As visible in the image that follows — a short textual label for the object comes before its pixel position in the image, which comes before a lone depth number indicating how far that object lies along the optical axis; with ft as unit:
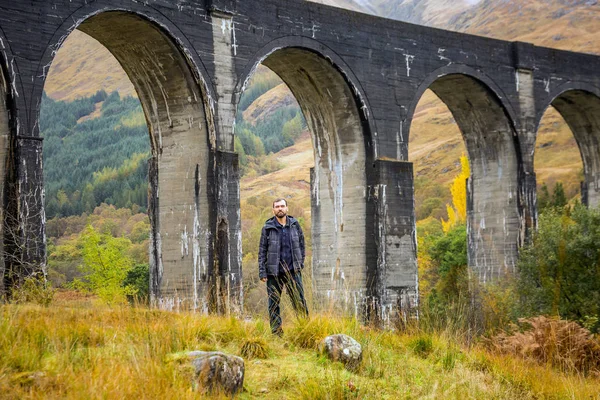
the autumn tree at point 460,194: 157.15
